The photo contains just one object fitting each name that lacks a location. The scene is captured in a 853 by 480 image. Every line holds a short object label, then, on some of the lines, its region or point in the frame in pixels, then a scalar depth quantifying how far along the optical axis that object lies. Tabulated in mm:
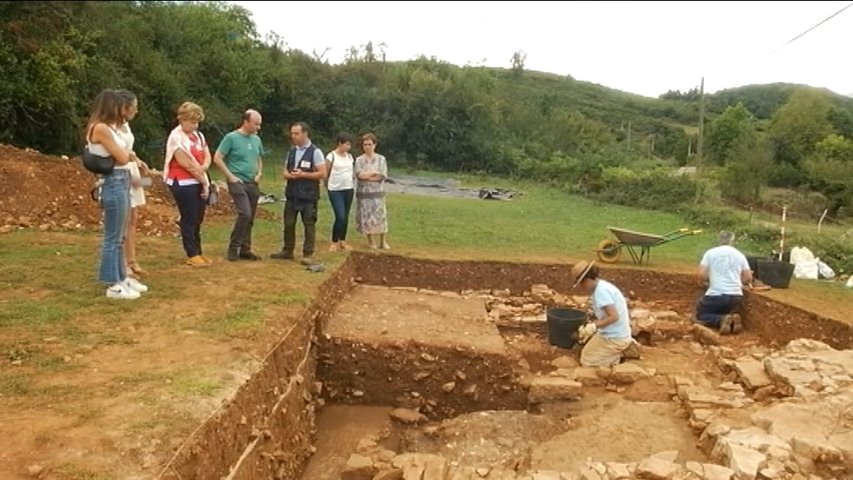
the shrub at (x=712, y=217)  16094
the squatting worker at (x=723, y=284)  9047
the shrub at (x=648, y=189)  20297
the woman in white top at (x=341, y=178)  9531
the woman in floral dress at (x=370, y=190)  9883
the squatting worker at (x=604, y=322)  7285
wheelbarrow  10924
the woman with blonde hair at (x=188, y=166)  7066
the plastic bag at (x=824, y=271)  11078
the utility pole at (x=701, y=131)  19594
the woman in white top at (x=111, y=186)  5703
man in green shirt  7883
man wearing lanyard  8477
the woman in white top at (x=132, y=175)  5859
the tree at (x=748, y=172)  19812
